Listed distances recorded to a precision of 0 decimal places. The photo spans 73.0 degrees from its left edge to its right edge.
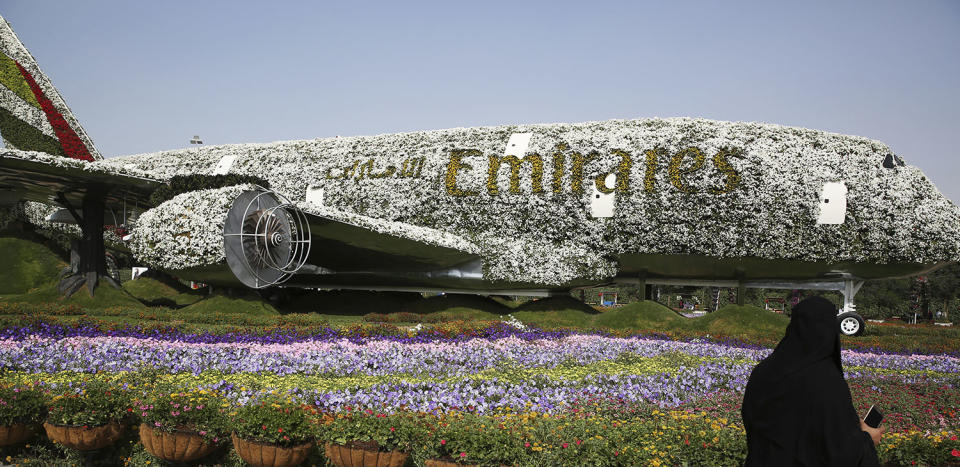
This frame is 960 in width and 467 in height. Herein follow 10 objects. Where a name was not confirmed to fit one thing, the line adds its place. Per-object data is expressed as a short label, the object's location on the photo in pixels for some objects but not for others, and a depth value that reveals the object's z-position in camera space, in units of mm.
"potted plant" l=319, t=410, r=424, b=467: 4699
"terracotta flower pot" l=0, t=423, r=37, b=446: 5609
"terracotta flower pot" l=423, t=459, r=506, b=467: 4516
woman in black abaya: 3146
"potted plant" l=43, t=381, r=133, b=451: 5422
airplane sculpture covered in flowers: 14898
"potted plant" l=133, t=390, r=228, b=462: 5203
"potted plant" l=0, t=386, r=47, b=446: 5582
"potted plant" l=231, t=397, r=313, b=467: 4855
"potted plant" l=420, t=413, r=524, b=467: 4465
